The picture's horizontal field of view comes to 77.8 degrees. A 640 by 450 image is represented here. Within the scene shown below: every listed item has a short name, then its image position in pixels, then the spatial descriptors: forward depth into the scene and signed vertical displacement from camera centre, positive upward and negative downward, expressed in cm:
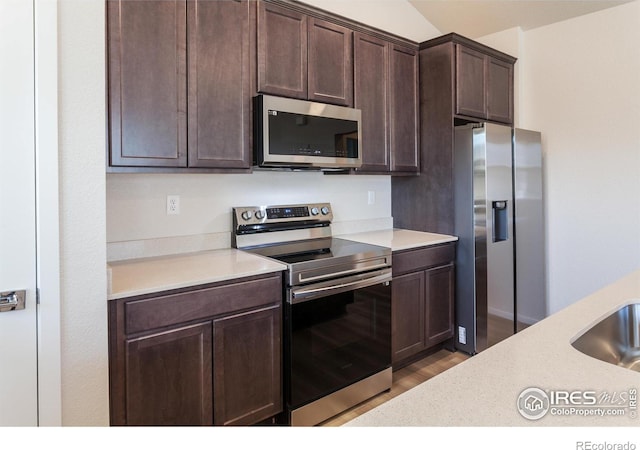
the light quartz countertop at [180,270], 165 -23
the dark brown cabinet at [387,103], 282 +88
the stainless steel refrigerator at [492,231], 287 -8
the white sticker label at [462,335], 301 -88
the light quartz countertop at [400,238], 271 -13
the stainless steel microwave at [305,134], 223 +53
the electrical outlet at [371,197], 332 +20
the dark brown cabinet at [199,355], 160 -59
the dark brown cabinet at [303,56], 229 +103
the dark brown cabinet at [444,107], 299 +89
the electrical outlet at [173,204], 230 +11
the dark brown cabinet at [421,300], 268 -57
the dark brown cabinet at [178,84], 184 +69
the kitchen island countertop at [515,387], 70 -34
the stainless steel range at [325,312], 203 -51
